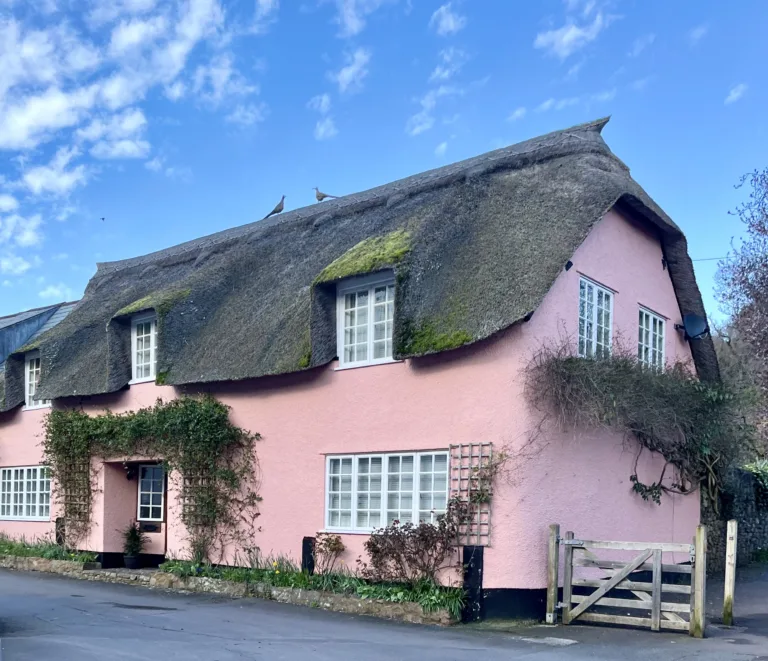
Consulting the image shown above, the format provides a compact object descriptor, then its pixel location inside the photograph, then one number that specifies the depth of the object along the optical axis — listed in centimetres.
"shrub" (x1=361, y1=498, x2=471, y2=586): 1255
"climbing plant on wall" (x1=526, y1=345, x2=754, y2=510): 1259
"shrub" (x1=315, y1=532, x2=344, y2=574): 1415
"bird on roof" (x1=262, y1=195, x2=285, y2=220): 2236
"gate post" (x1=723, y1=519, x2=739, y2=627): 1161
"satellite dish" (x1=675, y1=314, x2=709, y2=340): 1675
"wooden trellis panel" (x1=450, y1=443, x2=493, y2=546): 1247
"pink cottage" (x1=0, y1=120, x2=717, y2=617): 1270
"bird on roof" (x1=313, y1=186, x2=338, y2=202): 2245
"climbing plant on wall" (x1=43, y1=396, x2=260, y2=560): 1612
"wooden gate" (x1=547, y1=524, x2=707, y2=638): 1131
